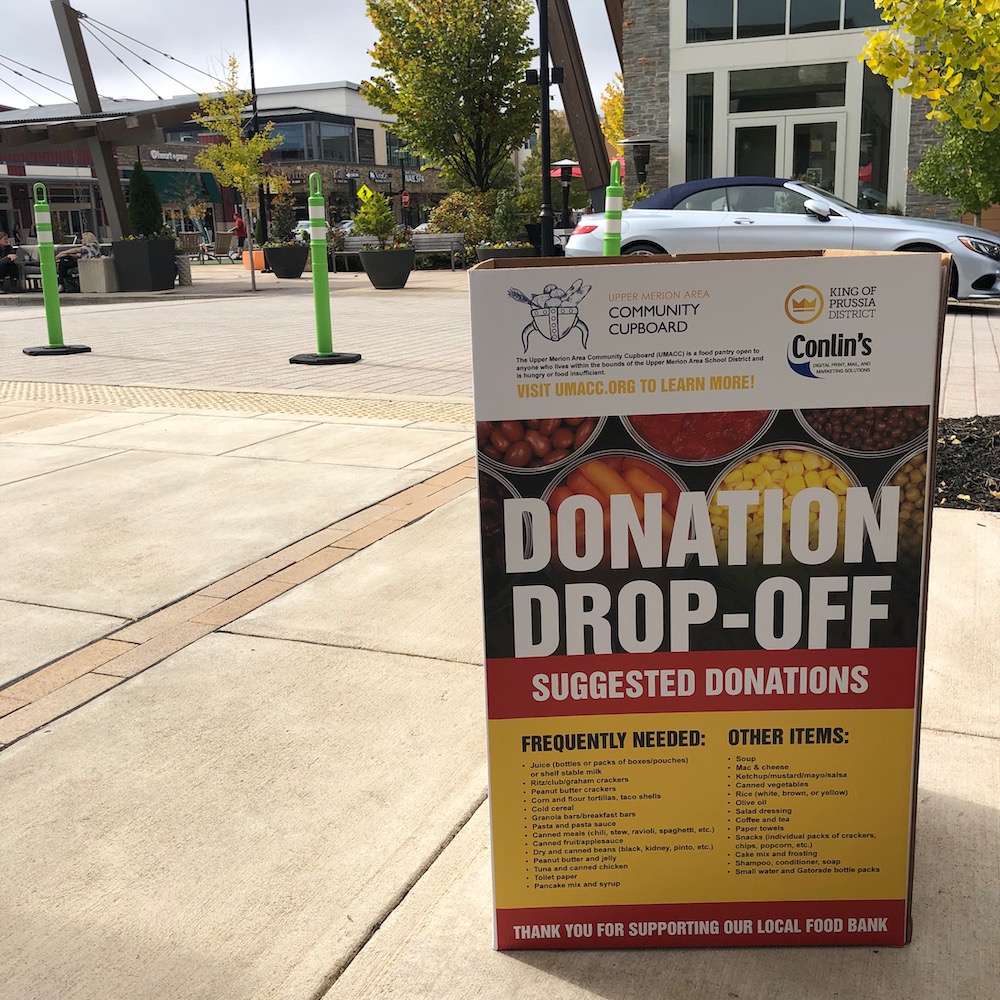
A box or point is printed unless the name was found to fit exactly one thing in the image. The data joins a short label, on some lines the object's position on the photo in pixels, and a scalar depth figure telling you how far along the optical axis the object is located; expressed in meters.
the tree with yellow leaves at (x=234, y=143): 31.95
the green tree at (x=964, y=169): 15.48
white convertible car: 13.19
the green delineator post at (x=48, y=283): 11.24
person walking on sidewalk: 44.72
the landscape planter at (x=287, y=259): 25.61
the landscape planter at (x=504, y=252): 20.59
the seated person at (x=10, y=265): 23.22
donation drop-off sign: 1.77
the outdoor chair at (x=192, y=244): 42.25
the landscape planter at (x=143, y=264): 21.02
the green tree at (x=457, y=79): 31.80
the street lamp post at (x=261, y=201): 38.94
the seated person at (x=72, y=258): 22.16
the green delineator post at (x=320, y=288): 9.93
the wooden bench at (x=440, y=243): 28.55
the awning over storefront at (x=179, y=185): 60.06
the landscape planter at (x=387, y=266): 20.56
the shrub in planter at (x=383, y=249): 19.88
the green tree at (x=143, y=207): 20.41
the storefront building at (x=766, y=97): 23.42
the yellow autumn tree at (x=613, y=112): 44.66
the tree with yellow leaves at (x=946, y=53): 4.71
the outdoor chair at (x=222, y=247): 43.28
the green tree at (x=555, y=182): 29.92
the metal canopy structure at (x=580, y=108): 25.78
